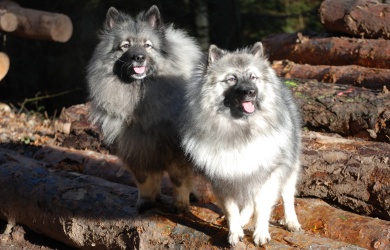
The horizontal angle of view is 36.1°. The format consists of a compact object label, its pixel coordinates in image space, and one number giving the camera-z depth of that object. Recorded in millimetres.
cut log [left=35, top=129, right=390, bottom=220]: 5480
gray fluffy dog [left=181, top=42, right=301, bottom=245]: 4508
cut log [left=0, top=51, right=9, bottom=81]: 10281
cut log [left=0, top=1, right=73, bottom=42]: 10320
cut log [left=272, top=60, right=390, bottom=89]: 7746
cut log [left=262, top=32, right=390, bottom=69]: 8328
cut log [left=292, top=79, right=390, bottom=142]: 6418
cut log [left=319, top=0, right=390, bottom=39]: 8492
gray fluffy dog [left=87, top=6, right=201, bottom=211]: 5254
